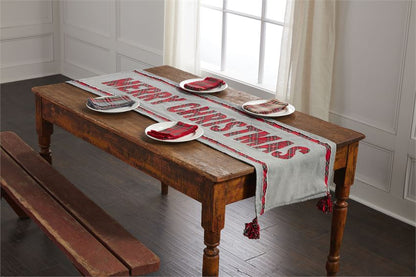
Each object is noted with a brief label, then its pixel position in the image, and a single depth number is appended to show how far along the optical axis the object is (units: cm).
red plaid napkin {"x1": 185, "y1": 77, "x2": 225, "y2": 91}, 399
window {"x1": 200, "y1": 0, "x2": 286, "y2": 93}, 541
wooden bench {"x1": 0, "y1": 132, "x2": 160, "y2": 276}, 302
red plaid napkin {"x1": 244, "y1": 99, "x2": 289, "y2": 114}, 366
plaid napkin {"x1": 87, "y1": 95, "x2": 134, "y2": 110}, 365
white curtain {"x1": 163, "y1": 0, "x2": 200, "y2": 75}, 562
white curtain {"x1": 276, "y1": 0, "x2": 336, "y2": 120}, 464
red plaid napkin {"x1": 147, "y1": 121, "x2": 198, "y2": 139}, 327
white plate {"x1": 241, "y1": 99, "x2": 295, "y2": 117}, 364
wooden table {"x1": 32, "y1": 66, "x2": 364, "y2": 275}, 301
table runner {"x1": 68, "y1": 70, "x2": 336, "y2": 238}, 312
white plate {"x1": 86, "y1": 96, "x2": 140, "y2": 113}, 362
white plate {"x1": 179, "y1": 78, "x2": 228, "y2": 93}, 398
